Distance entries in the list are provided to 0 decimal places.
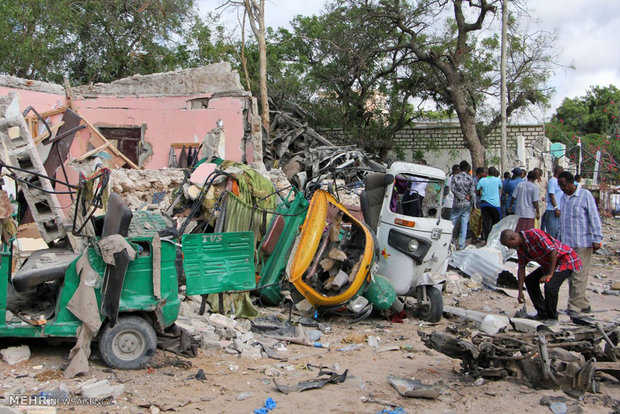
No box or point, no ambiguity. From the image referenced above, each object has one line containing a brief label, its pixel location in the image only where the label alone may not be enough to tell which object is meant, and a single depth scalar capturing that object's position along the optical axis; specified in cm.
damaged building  1462
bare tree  1830
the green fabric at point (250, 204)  816
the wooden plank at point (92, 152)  1229
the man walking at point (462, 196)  1155
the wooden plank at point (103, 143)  1302
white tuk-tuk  741
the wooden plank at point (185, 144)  1469
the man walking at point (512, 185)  1249
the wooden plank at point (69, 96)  1451
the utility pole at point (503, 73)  1591
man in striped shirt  716
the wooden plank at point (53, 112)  1315
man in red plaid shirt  630
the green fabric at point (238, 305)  709
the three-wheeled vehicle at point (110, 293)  482
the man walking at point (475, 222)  1312
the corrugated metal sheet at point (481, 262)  997
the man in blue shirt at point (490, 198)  1202
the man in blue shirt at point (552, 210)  1179
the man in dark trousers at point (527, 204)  1097
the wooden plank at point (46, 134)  964
